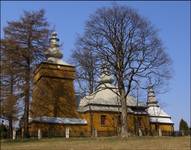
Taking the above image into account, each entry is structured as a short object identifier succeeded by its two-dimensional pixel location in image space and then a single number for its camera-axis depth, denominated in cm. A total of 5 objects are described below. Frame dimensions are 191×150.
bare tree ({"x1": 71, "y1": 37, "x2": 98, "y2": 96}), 3478
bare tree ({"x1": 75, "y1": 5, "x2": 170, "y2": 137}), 3444
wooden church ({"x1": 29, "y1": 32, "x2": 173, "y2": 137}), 4059
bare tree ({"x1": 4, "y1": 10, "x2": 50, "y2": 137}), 3434
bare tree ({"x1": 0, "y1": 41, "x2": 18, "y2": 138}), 3281
